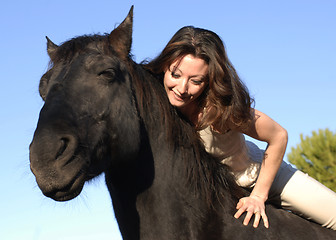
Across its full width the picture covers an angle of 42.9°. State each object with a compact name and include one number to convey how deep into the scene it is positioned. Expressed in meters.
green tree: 14.09
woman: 3.25
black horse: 2.55
